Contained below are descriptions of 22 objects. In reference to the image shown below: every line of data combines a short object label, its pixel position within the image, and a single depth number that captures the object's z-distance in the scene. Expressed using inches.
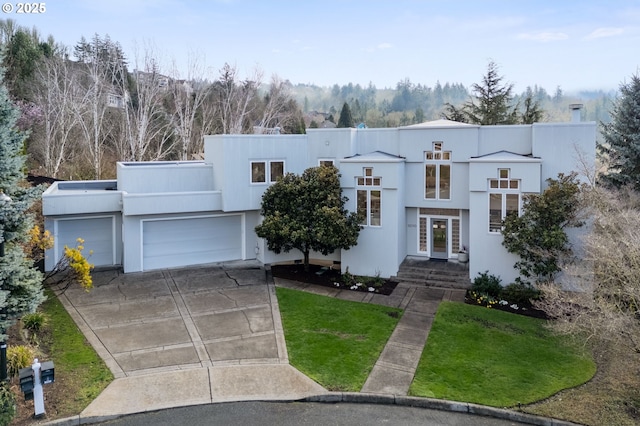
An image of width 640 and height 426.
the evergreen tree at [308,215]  685.3
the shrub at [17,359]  380.5
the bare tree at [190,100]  1327.5
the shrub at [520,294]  622.8
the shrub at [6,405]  318.0
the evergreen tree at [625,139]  783.1
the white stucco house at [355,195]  669.9
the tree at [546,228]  593.3
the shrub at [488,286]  639.8
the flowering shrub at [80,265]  482.3
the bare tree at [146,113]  1218.6
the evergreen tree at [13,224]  358.0
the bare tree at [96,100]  1150.5
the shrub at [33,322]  474.3
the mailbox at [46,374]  331.6
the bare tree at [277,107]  1622.5
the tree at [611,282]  348.8
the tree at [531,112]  1509.6
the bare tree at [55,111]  1159.0
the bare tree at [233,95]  1519.4
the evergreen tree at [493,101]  1574.8
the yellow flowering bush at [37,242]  499.2
